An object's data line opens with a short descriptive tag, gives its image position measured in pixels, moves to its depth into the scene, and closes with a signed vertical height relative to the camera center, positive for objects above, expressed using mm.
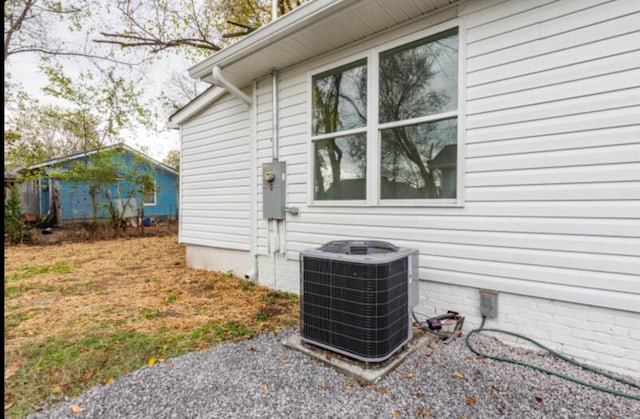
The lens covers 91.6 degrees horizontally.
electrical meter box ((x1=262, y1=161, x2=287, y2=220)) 4027 +144
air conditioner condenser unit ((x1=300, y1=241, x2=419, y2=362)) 2211 -736
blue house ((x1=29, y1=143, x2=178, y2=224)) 10266 +417
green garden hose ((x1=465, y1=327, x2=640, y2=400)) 2000 -1200
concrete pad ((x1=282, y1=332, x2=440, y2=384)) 2168 -1206
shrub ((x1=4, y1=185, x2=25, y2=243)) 8328 -519
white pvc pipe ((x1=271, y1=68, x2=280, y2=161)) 4070 +1079
